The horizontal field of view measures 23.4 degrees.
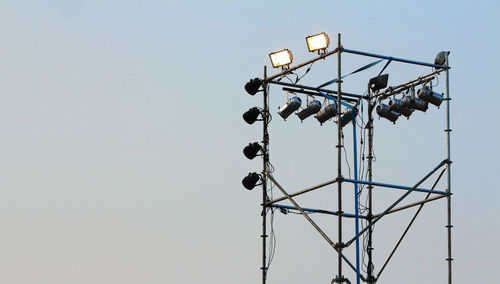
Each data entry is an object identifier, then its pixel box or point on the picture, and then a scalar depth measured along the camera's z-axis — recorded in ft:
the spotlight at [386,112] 77.82
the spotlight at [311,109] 76.38
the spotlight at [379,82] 76.28
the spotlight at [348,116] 76.18
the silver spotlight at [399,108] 75.90
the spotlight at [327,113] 76.59
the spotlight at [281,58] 74.64
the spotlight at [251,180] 74.79
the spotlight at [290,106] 76.02
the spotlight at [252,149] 75.00
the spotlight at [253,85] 75.41
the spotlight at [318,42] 71.00
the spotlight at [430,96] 73.87
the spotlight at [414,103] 74.84
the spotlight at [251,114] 75.51
